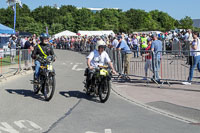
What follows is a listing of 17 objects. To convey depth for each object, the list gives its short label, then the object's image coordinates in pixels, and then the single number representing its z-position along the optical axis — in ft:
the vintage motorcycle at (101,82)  29.30
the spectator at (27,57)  58.64
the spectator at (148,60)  41.92
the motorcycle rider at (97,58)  30.96
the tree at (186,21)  381.03
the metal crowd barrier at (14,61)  49.96
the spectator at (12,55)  54.03
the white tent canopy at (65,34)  214.59
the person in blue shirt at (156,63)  40.80
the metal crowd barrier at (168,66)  40.93
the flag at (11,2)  118.11
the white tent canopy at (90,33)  211.82
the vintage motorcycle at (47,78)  30.46
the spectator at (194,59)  39.40
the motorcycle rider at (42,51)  32.81
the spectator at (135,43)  90.27
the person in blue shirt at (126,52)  46.74
